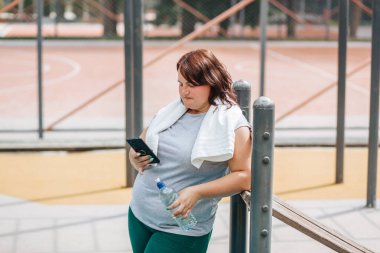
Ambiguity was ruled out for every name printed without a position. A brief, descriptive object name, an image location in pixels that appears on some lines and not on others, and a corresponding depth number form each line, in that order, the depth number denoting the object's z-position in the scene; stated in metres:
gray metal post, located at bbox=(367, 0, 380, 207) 6.66
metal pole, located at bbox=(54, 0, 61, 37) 24.63
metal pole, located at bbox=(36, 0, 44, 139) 9.47
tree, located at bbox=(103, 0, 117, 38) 26.47
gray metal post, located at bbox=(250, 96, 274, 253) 3.22
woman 3.34
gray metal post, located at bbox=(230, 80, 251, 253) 3.82
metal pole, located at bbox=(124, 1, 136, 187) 7.35
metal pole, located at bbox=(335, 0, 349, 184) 7.25
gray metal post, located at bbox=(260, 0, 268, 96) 9.43
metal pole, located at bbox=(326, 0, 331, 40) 25.96
